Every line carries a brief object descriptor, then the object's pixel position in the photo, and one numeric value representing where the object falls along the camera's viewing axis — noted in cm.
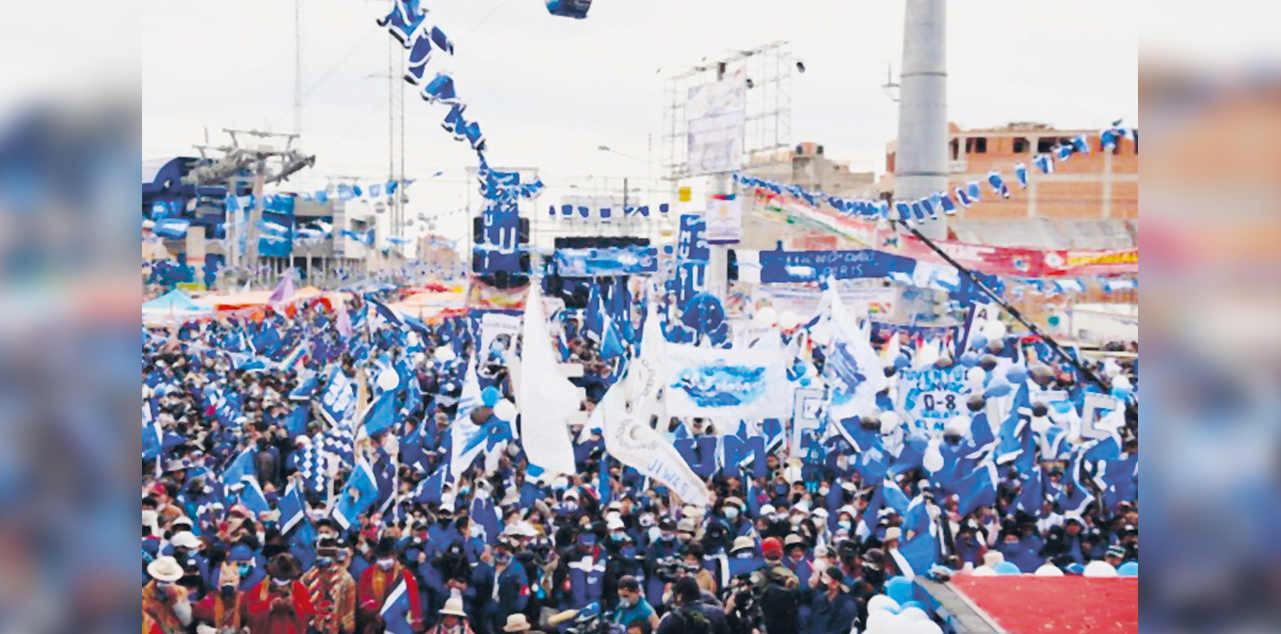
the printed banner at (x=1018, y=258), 2592
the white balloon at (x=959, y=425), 1274
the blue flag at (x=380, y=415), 1422
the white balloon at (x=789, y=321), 2665
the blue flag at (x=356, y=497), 1095
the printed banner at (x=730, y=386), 1357
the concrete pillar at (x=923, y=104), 2806
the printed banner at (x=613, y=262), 3203
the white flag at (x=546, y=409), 1092
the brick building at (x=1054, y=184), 6875
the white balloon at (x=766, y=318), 2214
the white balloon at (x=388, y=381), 1428
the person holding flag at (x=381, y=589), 811
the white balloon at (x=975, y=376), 1407
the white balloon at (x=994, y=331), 1858
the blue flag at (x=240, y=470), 1192
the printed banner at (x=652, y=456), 1031
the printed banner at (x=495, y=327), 2177
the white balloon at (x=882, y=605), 632
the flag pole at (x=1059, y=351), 1137
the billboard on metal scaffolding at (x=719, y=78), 4156
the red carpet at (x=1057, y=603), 477
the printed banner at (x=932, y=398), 1359
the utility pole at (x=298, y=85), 5871
